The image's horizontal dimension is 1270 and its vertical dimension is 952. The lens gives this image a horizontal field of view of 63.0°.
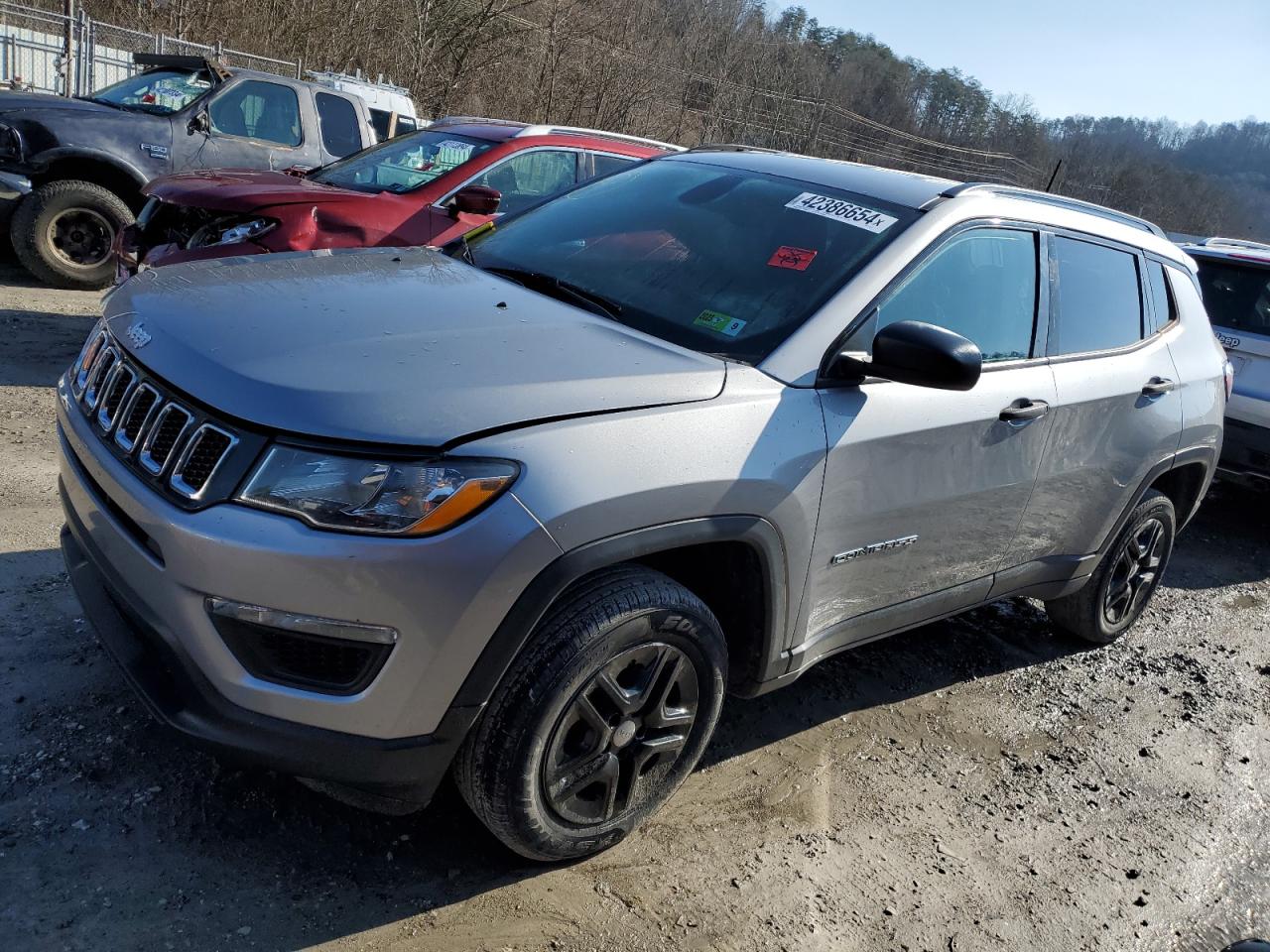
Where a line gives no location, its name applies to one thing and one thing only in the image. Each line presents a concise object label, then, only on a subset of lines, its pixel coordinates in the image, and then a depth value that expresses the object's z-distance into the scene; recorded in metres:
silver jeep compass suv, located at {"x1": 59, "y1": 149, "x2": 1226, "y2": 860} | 2.15
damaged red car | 6.02
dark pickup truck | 7.85
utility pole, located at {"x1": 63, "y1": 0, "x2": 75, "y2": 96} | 18.09
